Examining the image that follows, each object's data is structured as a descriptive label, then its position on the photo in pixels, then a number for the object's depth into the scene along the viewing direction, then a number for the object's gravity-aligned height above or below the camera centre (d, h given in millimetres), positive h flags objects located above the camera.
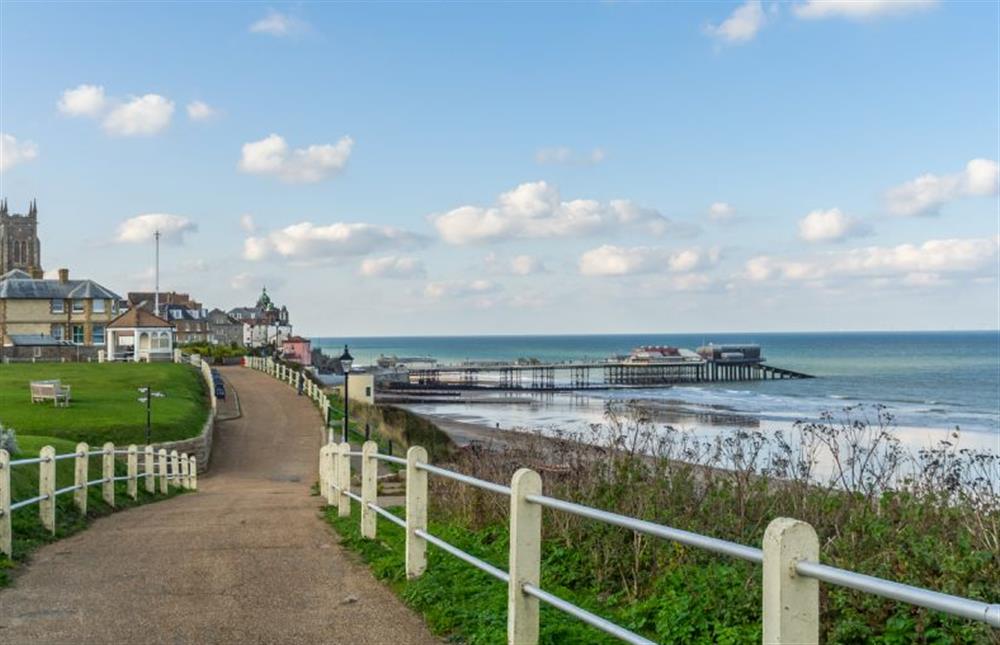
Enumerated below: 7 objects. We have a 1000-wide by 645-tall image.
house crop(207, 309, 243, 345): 148125 +1698
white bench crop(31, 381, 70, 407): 32625 -1722
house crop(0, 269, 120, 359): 75625 +2310
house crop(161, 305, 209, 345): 133750 +2085
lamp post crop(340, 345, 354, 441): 29484 -681
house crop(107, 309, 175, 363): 66688 +91
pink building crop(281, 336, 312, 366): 100188 -1103
